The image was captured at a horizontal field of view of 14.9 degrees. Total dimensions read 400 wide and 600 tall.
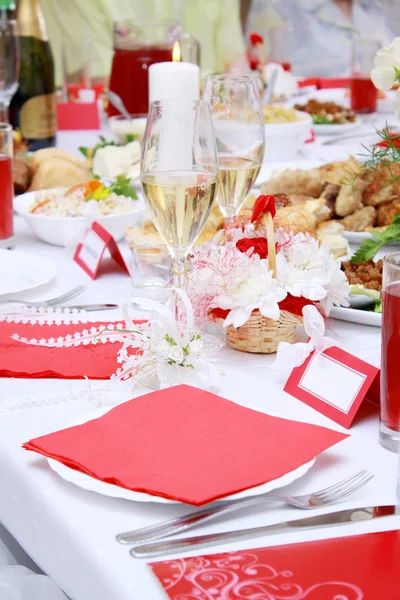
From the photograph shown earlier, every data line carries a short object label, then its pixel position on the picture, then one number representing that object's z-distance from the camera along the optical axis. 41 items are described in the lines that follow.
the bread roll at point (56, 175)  2.08
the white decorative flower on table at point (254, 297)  1.39
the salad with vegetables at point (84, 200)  1.83
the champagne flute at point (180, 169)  1.36
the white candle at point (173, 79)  1.75
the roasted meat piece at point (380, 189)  1.84
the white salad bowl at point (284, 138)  2.52
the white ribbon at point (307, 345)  1.34
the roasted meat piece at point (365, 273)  1.53
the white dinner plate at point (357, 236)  1.75
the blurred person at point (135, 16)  5.79
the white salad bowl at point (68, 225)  1.80
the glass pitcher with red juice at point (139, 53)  2.72
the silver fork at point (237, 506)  1.12
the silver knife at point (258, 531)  1.10
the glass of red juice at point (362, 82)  3.35
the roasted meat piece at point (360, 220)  1.81
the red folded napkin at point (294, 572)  1.06
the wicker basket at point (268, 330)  1.41
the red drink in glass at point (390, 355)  1.21
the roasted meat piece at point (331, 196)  1.85
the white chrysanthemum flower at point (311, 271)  1.41
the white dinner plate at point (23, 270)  1.60
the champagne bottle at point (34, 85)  2.65
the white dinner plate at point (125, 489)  1.14
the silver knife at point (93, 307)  1.56
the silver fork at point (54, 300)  1.56
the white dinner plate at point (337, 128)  2.99
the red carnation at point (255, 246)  1.44
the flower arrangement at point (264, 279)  1.39
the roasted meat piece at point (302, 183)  1.93
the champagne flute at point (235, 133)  1.57
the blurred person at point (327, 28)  6.19
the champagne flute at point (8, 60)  2.45
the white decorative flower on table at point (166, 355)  1.33
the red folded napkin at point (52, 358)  1.39
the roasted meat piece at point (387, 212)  1.81
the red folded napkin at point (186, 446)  1.16
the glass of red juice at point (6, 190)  1.79
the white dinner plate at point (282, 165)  2.18
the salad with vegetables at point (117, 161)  2.10
